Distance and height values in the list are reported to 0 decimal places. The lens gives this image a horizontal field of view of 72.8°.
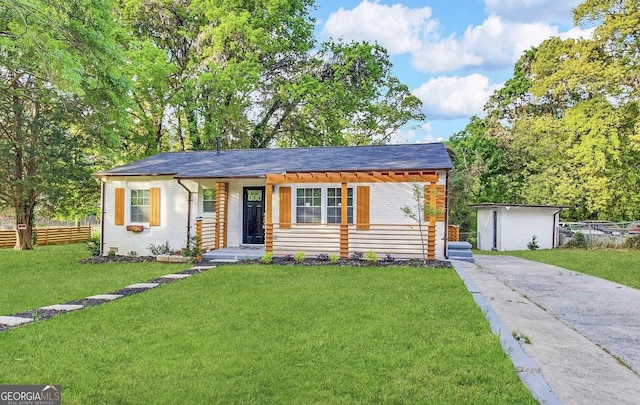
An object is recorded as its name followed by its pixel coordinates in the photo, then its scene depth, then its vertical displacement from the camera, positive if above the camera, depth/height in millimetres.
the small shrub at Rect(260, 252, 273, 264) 11360 -1194
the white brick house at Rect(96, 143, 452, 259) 11867 +352
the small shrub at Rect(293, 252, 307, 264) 11492 -1154
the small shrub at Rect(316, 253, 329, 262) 11611 -1174
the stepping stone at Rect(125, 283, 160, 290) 8148 -1390
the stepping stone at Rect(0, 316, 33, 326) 5428 -1384
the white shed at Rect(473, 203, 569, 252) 19156 -552
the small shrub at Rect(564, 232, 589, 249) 18312 -1158
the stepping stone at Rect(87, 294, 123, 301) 7079 -1397
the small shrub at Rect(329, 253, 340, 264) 11250 -1177
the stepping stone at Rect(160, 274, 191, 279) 9382 -1379
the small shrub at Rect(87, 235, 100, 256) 13758 -1089
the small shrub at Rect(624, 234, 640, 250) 16891 -1080
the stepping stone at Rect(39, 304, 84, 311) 6246 -1390
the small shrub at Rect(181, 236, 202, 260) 11969 -1019
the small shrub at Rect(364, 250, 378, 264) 11086 -1120
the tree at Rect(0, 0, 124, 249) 7512 +3112
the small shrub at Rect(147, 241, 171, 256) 13133 -1122
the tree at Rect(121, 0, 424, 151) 19641 +6533
